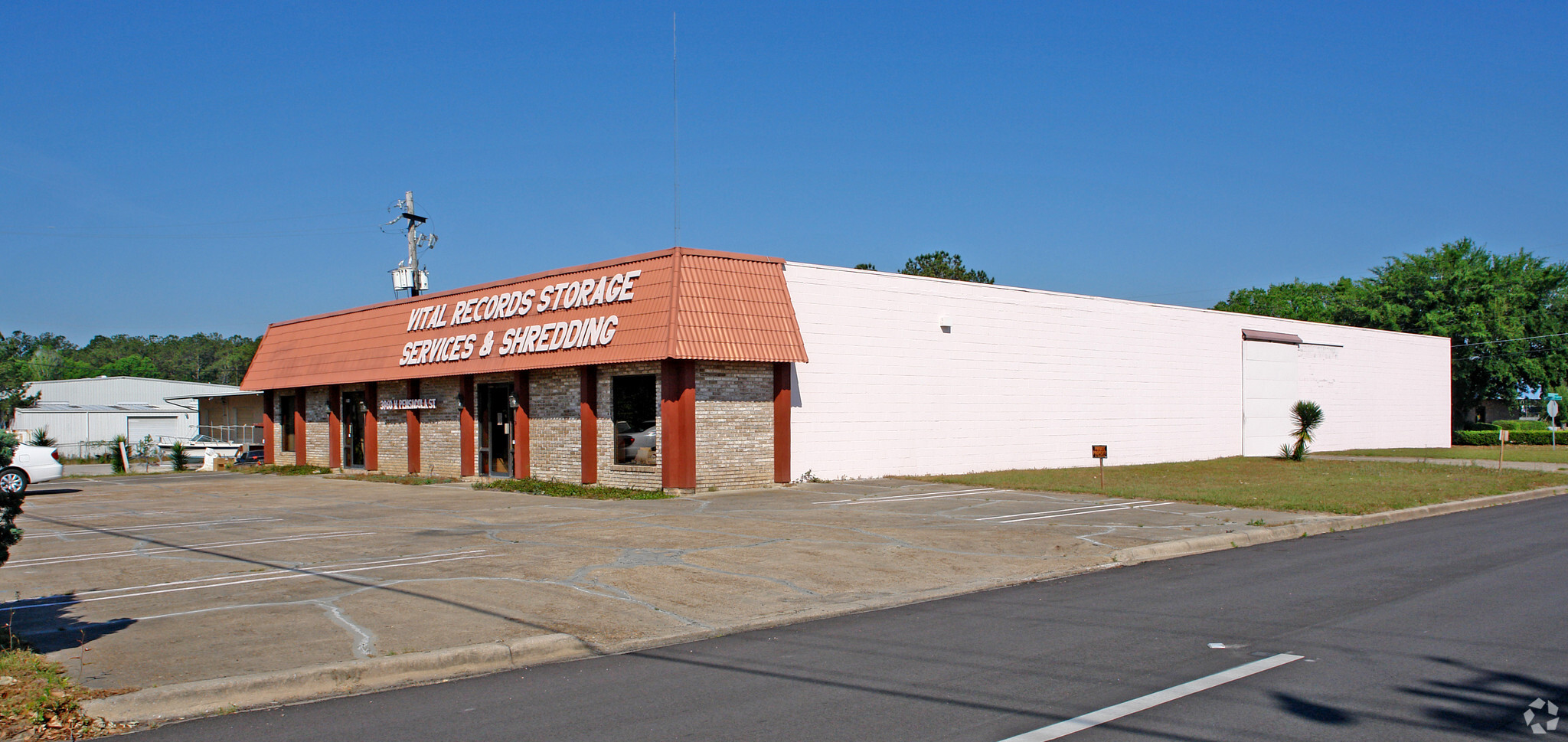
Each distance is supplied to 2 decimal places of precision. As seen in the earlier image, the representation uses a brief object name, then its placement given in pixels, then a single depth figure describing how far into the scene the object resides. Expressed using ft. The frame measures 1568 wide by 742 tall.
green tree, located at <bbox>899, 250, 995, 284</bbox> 256.32
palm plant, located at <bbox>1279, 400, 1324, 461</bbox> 104.78
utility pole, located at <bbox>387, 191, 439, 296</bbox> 144.97
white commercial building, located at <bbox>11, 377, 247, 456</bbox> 185.98
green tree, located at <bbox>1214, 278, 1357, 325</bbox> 285.43
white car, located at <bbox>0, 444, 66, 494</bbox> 85.05
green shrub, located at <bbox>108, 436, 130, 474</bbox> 121.29
